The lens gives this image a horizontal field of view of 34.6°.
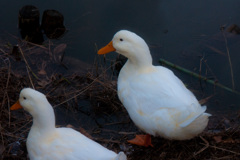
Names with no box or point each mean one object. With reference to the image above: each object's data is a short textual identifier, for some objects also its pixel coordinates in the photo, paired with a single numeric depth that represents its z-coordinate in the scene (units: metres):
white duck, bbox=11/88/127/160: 3.31
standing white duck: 3.57
